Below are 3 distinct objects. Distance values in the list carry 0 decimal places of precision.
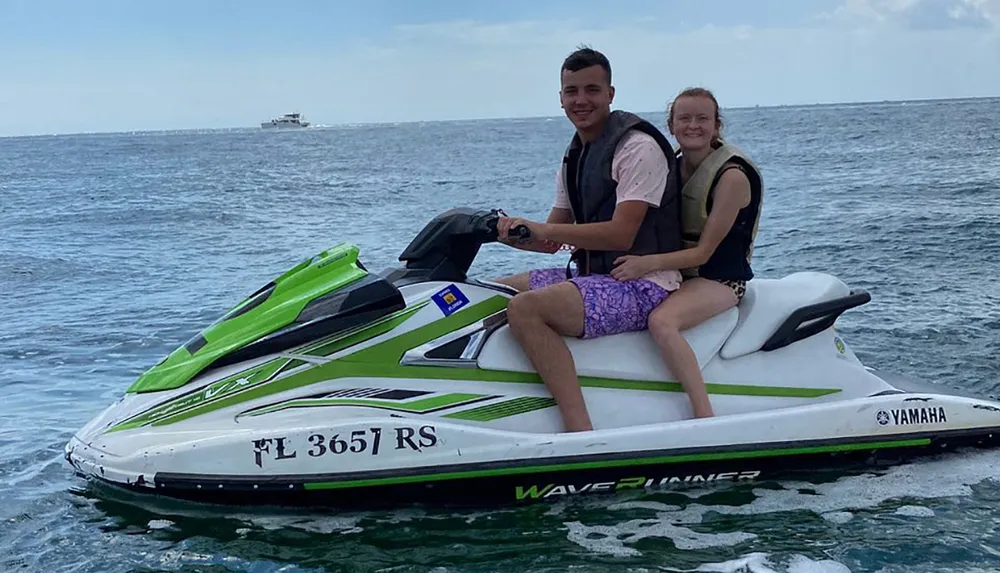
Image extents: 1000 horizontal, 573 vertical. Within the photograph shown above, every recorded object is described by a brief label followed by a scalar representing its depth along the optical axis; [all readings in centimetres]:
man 412
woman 428
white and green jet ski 395
